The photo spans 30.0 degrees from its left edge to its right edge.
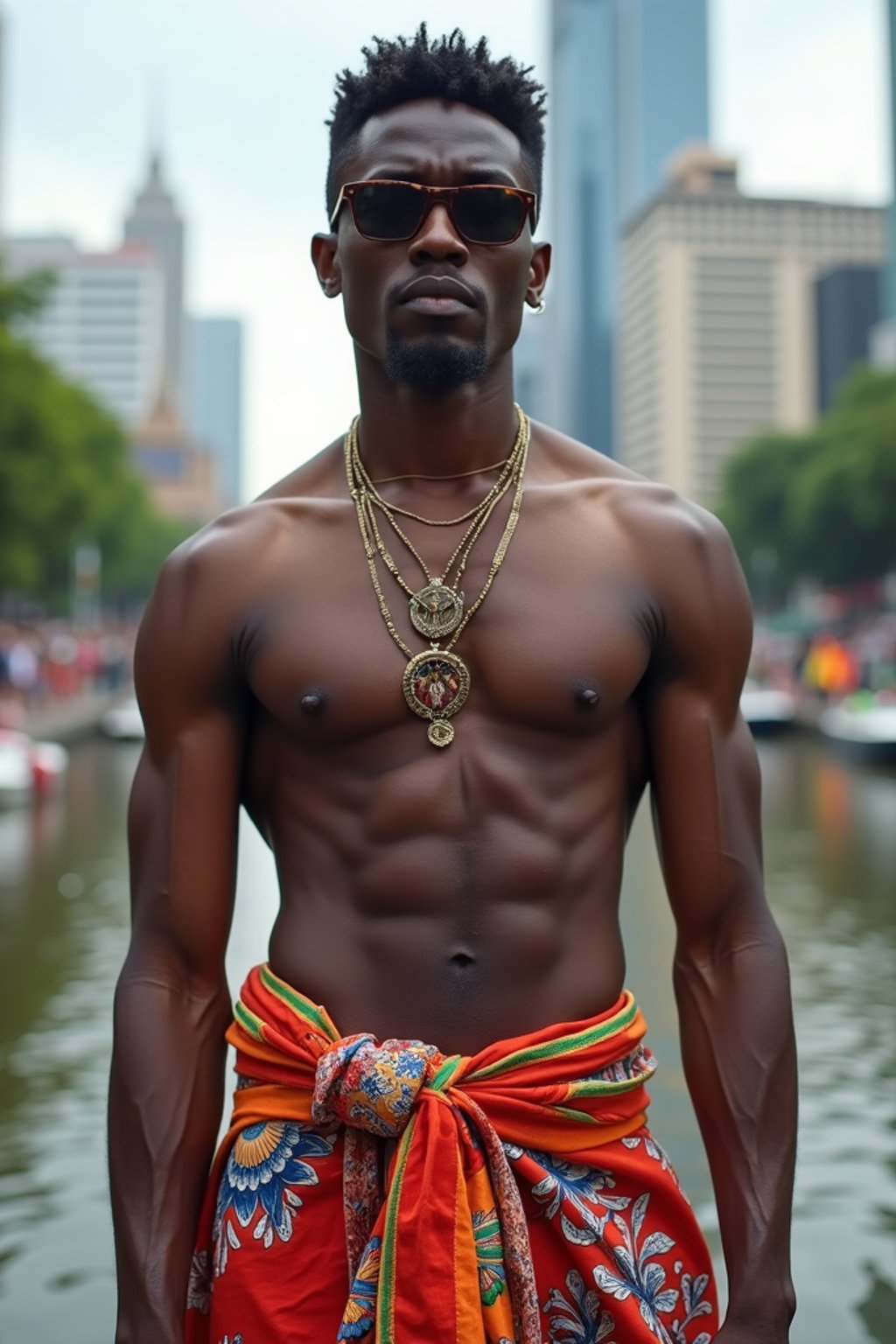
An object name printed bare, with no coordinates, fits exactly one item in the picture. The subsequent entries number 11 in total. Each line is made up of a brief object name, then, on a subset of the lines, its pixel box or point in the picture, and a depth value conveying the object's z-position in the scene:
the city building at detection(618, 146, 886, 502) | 154.50
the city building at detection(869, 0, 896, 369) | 84.56
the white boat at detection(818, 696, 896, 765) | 21.56
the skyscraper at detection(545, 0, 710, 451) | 177.00
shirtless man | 2.12
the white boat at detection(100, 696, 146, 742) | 27.66
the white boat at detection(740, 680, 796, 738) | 27.28
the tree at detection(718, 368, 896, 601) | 52.84
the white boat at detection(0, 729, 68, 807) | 17.02
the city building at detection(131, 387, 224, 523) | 158.12
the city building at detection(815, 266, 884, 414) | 116.75
